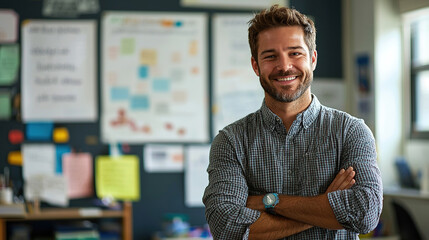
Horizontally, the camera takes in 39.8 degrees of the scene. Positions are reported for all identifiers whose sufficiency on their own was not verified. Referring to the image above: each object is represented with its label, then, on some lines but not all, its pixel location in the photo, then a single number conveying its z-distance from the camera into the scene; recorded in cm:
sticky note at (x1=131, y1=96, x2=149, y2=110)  398
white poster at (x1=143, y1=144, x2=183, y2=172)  398
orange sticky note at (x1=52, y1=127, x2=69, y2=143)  388
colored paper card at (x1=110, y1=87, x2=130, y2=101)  395
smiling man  175
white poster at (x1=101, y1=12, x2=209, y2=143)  395
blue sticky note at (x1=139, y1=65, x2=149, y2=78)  399
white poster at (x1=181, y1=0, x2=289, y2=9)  407
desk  371
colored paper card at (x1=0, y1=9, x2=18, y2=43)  384
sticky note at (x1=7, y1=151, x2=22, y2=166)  383
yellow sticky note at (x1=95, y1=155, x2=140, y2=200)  391
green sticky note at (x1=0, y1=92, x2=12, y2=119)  383
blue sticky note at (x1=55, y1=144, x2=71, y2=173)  387
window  401
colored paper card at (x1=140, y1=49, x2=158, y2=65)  400
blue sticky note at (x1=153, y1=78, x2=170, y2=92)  401
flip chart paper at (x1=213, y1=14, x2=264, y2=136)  409
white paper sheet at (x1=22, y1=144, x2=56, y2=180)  383
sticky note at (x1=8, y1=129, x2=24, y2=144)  384
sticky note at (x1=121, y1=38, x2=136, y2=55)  397
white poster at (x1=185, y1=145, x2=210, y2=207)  403
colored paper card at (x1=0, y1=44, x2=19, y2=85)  384
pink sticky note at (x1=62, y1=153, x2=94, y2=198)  388
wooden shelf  365
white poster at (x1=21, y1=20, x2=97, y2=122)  387
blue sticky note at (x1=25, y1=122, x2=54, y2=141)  386
